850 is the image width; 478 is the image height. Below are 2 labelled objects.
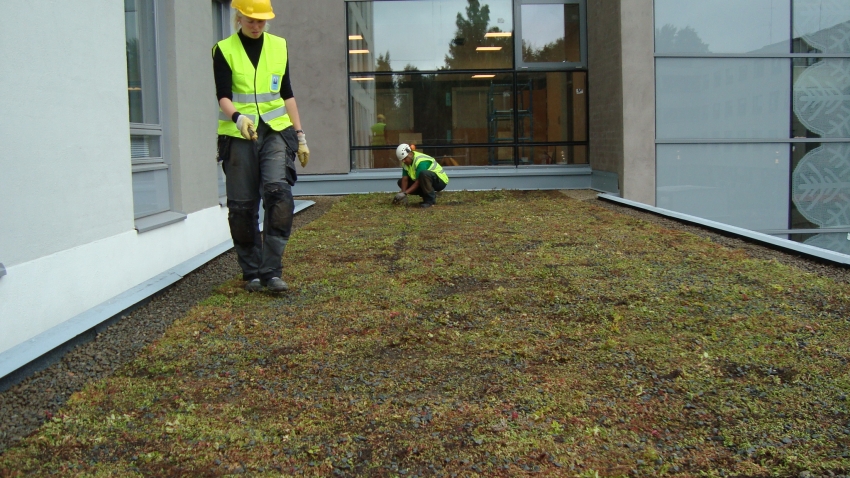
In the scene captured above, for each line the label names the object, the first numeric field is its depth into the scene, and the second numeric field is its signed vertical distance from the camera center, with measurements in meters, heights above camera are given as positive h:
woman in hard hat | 5.50 +0.20
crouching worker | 11.56 -0.16
